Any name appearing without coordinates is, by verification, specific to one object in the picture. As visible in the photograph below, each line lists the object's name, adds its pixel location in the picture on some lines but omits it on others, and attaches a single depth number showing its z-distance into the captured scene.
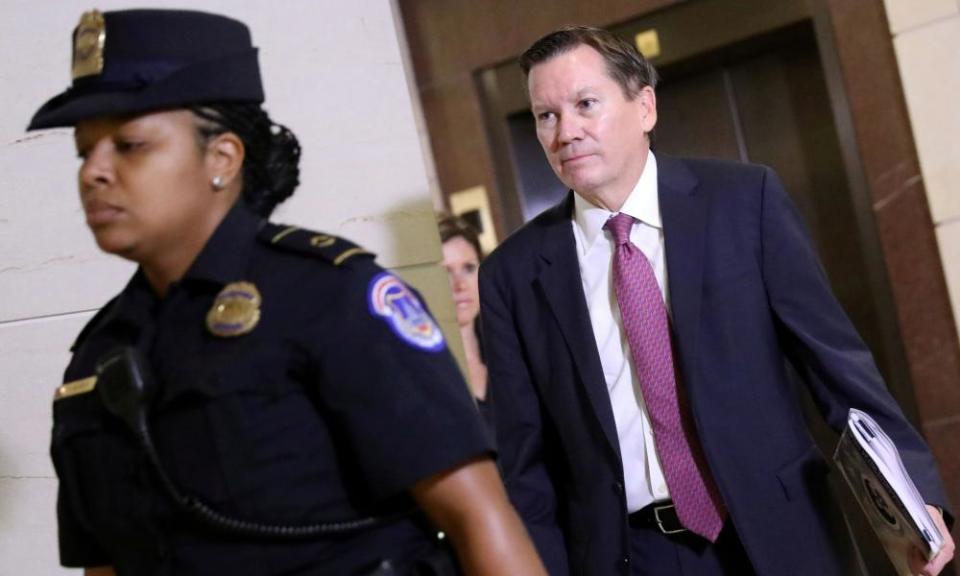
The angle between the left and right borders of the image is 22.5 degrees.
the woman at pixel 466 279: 4.23
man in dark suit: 3.30
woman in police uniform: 2.61
